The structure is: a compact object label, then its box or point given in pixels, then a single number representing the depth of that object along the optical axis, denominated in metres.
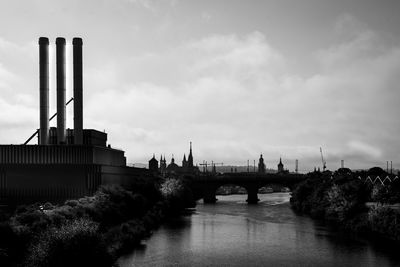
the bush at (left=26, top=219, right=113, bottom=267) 51.88
